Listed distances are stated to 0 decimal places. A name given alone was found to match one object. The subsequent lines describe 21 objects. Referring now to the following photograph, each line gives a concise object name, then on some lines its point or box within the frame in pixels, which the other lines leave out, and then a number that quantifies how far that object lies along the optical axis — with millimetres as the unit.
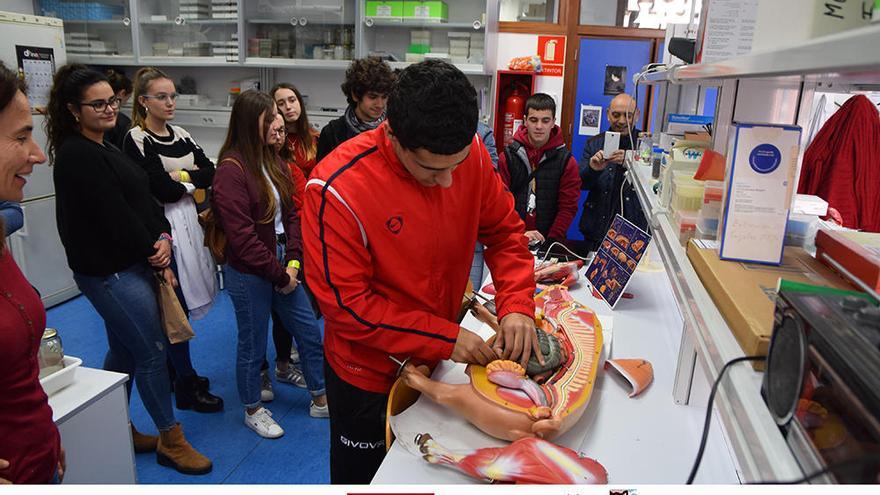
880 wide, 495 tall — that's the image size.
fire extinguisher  5508
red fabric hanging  2508
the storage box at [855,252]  928
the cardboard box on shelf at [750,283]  878
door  5473
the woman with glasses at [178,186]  2996
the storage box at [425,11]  5102
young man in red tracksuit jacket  1313
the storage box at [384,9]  5160
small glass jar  2068
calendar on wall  4421
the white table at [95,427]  2008
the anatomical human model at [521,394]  1329
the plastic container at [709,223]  1401
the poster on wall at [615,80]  5516
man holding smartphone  3883
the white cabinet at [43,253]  4426
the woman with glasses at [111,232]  2365
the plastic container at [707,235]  1397
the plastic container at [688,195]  1529
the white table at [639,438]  1288
